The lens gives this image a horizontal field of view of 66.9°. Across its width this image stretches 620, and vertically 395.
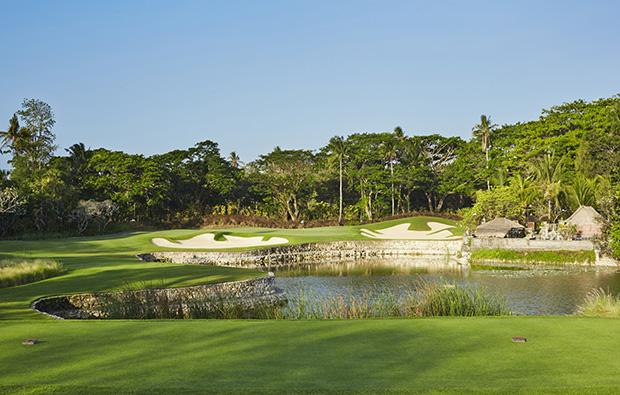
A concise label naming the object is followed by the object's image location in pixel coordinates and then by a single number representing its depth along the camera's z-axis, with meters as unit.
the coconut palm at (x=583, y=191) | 35.98
